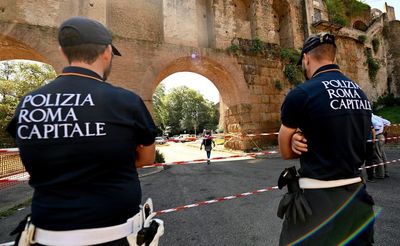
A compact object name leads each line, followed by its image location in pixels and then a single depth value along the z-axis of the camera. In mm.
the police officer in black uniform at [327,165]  1404
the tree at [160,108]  40281
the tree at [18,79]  22844
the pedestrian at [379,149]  5469
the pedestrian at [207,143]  10516
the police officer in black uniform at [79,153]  1075
